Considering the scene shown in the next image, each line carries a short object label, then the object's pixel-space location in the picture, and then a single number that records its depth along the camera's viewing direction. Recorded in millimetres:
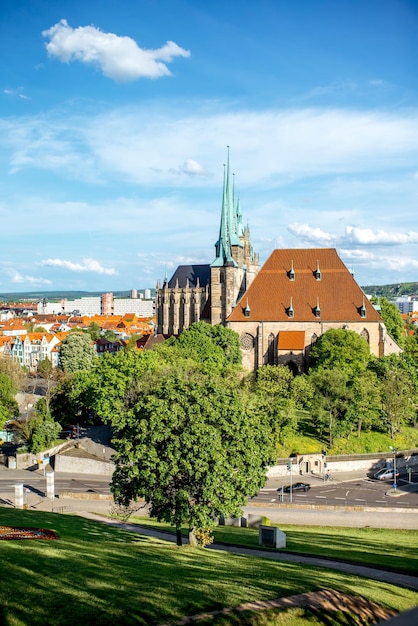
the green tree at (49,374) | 71375
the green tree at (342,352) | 72688
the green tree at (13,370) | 85562
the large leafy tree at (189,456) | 28219
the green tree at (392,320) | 99062
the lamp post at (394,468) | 51966
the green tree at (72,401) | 68375
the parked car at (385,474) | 55656
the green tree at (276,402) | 59062
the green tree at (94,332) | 178400
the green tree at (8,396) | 69562
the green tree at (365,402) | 64188
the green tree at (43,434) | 60719
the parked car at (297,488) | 51500
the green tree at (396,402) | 65375
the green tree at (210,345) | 74938
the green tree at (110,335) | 179700
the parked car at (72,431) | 66938
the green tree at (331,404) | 63219
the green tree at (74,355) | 104250
